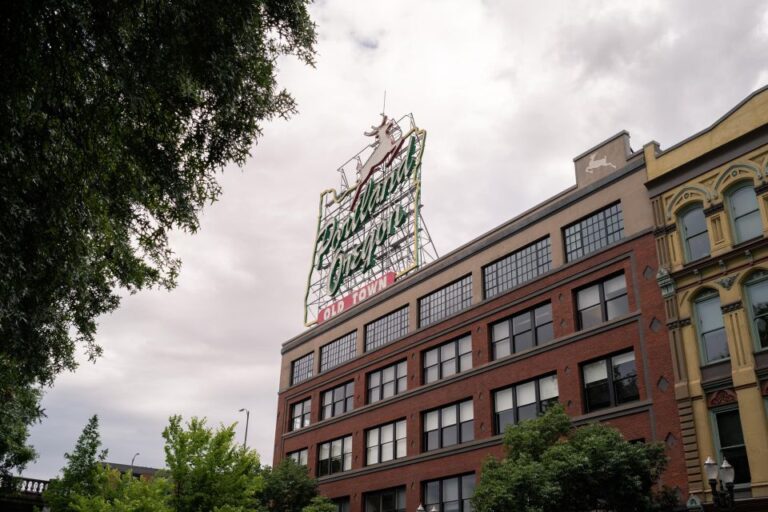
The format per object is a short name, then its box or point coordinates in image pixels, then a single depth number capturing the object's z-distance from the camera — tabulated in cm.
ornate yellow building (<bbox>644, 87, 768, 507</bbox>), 2512
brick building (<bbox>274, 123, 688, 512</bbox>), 3044
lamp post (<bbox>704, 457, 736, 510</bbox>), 1933
